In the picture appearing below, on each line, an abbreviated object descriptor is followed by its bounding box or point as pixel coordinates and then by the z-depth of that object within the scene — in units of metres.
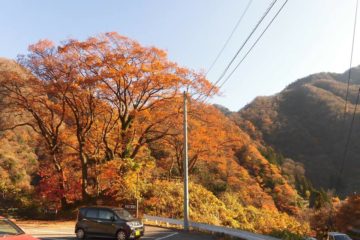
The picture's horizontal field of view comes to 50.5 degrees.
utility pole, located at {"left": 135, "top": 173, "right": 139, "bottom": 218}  28.90
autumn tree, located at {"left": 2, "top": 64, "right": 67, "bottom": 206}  29.47
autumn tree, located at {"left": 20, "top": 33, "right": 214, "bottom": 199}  29.25
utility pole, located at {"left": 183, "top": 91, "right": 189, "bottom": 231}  21.75
